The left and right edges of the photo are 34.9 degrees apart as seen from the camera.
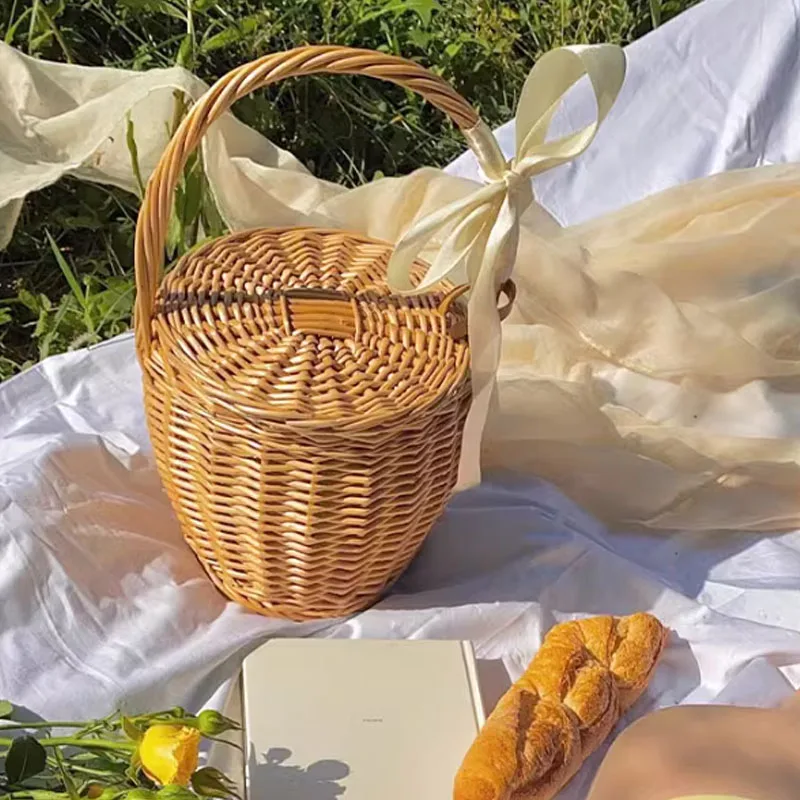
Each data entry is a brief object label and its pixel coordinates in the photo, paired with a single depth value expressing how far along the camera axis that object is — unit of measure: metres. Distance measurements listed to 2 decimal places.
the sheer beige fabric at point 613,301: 1.27
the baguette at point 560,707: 0.92
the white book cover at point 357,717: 0.94
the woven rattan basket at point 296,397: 0.96
